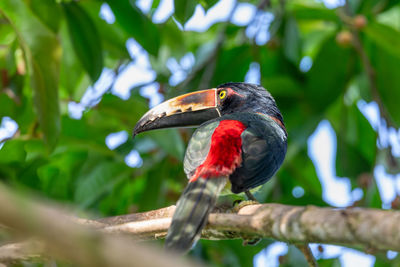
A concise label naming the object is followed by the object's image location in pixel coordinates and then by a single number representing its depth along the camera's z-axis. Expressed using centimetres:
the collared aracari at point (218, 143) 409
